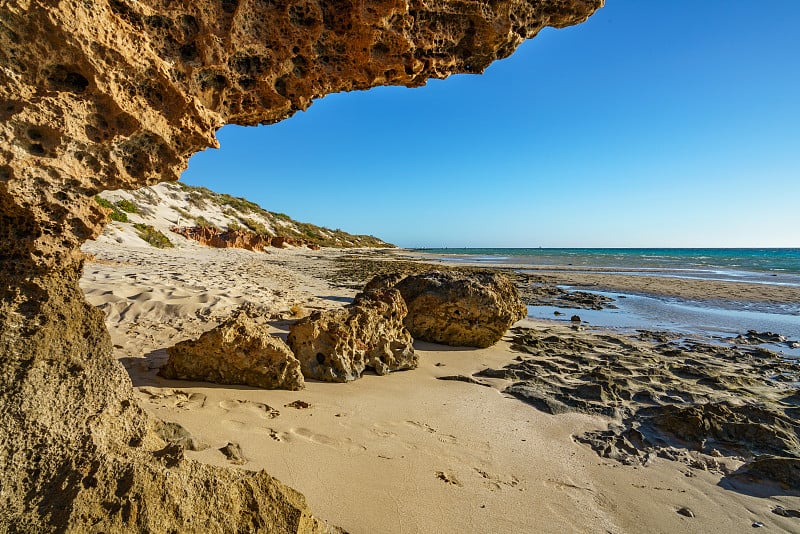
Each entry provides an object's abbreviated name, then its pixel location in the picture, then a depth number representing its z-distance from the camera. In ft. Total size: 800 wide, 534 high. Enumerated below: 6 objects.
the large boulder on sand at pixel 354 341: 14.70
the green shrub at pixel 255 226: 123.49
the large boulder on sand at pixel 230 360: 12.91
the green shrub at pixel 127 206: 76.60
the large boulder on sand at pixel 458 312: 21.07
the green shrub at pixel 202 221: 100.94
